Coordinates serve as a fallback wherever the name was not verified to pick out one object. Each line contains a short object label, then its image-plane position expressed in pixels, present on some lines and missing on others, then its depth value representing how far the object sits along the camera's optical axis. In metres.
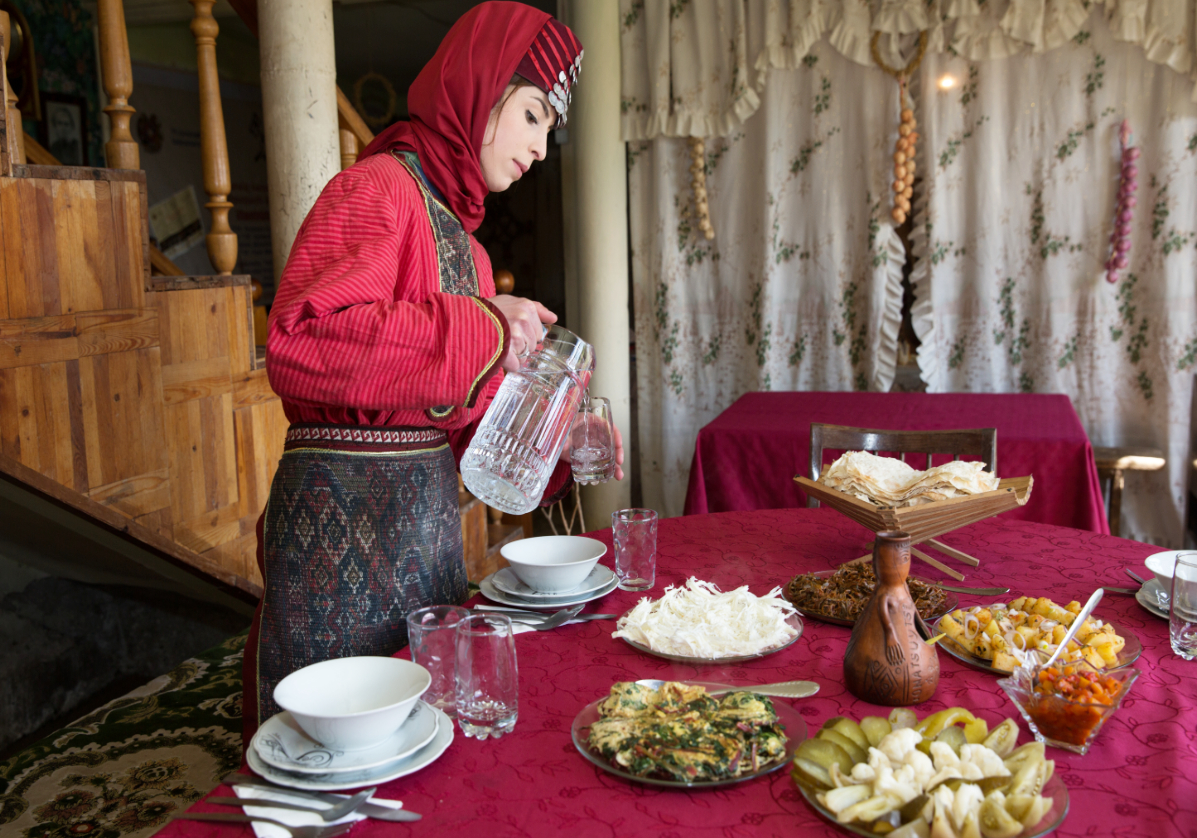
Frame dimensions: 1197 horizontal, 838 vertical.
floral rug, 2.05
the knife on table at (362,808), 0.81
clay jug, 1.00
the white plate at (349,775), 0.85
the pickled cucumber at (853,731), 0.85
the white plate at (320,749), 0.87
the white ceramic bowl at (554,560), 1.36
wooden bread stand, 1.44
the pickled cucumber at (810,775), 0.82
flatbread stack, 1.61
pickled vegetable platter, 0.74
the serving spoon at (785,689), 1.04
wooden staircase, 2.16
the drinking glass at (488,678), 0.96
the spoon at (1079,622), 1.05
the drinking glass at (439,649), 1.04
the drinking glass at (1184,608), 1.14
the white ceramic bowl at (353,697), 0.87
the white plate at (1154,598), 1.30
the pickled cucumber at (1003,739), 0.86
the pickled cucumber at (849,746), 0.84
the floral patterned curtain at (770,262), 4.05
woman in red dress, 1.17
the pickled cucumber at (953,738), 0.84
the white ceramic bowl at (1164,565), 1.34
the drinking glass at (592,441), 1.46
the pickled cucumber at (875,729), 0.85
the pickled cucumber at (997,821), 0.74
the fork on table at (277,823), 0.80
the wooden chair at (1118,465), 3.39
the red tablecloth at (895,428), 2.73
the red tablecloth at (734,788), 0.81
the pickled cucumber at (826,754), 0.83
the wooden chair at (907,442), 2.17
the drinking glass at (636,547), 1.42
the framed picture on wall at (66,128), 5.30
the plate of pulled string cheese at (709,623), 1.15
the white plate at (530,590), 1.36
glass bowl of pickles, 0.89
